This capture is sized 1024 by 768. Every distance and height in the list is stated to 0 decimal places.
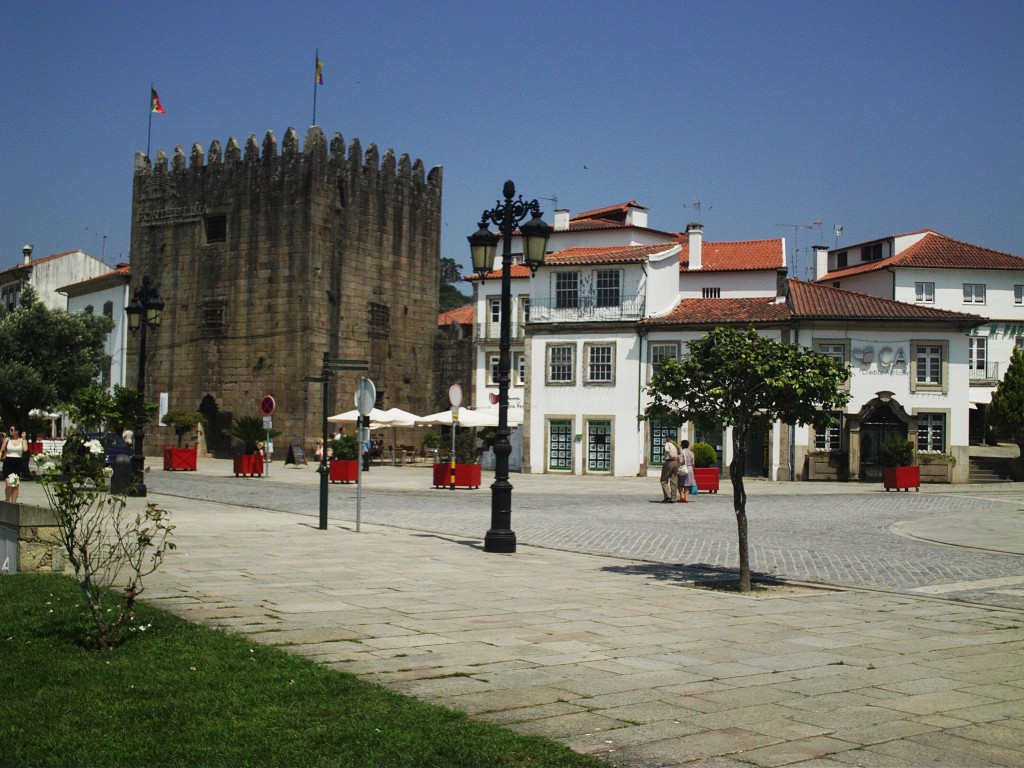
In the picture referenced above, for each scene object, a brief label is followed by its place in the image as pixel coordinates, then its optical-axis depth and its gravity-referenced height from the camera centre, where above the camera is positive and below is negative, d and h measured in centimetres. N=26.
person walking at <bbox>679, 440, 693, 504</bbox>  2645 -52
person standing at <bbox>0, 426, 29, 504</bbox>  2353 -31
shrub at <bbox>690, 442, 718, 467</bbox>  3278 -17
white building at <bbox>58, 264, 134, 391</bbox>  6172 +733
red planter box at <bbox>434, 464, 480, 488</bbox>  3045 -84
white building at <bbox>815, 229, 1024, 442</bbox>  5494 +792
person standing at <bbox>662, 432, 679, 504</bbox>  2627 -60
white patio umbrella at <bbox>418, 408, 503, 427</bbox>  4244 +96
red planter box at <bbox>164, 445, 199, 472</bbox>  3841 -69
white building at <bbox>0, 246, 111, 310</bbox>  7388 +1084
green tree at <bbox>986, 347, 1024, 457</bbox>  4365 +194
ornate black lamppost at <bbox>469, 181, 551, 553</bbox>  1484 +246
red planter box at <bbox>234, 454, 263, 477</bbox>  3456 -76
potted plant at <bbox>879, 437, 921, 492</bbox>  3262 -39
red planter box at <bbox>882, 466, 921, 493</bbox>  3256 -73
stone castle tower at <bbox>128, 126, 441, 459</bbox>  4709 +730
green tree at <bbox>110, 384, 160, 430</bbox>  3350 +113
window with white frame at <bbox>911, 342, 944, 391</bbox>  3991 +319
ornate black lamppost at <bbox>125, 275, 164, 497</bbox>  2428 +264
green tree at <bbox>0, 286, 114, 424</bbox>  3194 +241
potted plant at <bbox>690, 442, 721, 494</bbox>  3080 -79
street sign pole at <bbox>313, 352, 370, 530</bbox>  1748 +113
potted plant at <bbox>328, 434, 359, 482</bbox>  3159 -52
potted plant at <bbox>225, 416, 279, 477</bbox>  3462 -13
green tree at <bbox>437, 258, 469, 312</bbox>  11456 +1681
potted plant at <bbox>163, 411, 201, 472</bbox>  3844 -66
